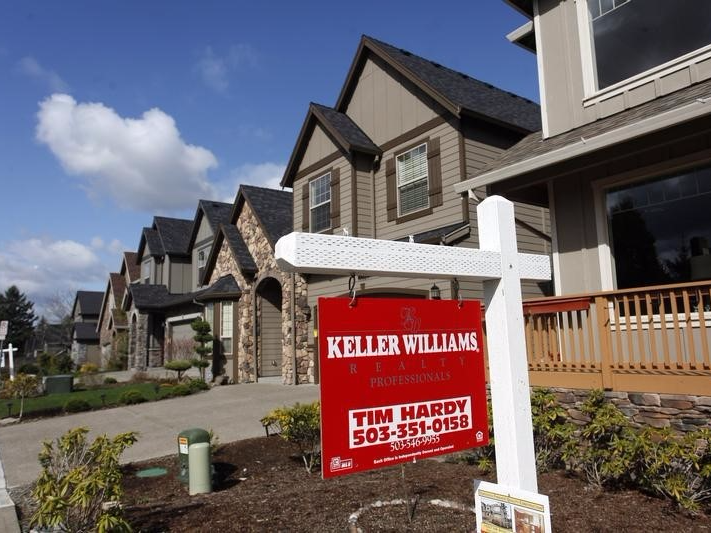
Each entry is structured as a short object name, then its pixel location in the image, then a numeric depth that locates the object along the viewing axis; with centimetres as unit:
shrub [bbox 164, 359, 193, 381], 1862
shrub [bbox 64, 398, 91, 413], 1302
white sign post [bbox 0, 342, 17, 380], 1974
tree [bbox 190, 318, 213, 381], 1809
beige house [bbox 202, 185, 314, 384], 1759
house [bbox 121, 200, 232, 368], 2364
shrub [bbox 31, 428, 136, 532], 345
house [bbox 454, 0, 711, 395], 602
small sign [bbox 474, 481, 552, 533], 244
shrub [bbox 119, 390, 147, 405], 1377
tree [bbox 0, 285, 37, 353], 6446
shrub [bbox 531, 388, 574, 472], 567
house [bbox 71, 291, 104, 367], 4141
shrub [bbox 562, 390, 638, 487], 488
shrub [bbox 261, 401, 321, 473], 648
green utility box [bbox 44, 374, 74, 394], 1852
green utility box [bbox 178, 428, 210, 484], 619
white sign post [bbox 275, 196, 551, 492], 258
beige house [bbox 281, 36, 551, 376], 1149
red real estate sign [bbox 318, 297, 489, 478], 244
